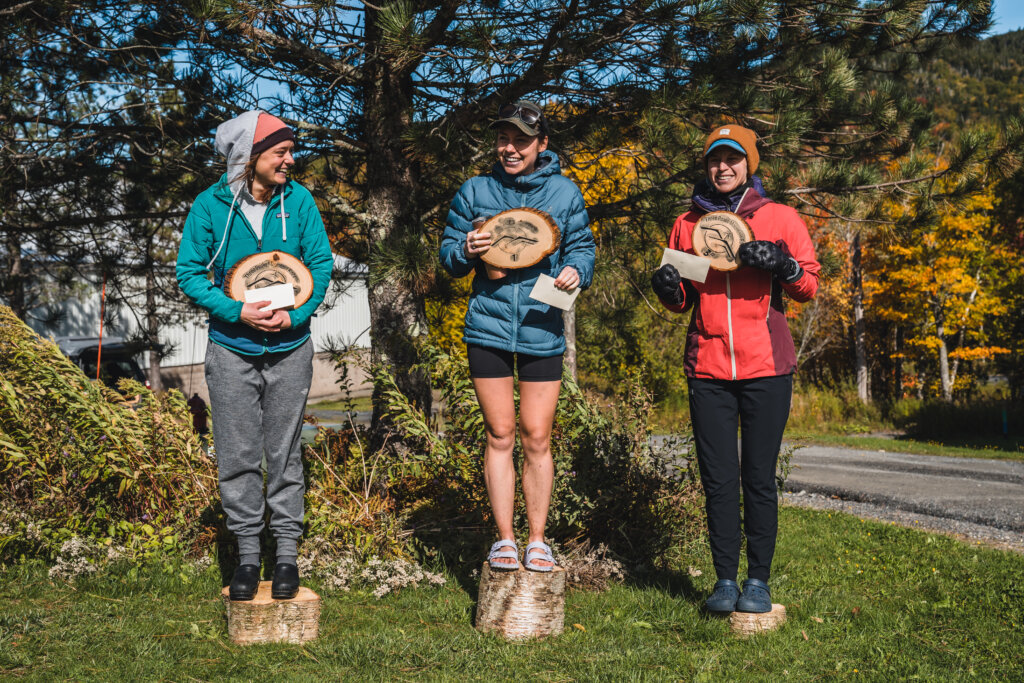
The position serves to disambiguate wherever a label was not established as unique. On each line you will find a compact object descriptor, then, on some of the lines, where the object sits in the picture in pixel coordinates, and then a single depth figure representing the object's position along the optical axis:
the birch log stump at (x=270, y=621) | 3.17
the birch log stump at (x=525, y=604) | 3.25
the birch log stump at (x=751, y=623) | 3.28
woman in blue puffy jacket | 3.29
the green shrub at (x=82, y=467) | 4.33
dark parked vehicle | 10.38
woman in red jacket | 3.29
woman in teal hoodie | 3.21
